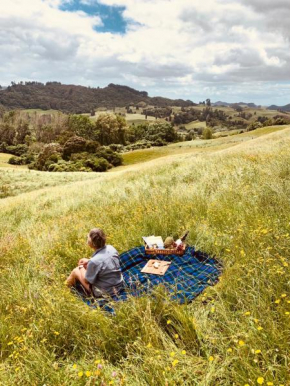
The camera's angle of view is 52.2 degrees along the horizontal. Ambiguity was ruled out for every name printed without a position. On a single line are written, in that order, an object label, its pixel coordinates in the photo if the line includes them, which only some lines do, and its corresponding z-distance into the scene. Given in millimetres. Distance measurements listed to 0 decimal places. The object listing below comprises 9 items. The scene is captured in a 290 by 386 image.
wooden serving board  4682
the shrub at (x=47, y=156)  49344
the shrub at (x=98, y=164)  46344
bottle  5082
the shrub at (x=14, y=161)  56125
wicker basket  5046
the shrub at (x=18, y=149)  68750
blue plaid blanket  3798
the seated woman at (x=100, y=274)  4355
